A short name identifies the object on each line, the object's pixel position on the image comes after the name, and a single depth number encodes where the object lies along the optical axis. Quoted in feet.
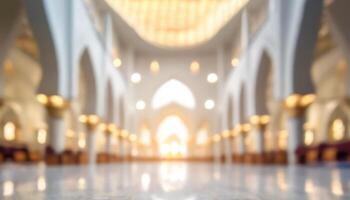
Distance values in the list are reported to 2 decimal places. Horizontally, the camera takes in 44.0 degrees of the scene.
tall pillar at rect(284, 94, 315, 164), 61.52
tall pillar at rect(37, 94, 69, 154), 64.48
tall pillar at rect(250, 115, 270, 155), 83.56
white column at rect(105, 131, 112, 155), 104.61
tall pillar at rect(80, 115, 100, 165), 84.94
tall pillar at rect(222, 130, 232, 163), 118.83
